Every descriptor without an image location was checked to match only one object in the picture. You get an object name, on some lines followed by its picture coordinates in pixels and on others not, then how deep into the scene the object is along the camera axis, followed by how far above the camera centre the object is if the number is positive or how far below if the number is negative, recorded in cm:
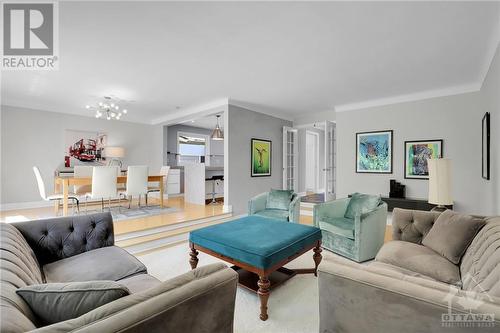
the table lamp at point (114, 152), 625 +42
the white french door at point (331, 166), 578 +2
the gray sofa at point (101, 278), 76 -55
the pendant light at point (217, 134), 653 +94
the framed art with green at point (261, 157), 557 +24
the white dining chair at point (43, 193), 426 -47
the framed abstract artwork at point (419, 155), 430 +23
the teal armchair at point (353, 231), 279 -82
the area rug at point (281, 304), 177 -122
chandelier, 473 +132
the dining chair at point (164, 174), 571 -21
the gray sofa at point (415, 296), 89 -58
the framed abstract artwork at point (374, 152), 481 +32
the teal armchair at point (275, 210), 362 -71
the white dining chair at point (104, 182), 420 -27
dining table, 401 -27
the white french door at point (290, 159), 641 +23
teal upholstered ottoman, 191 -73
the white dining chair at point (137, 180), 468 -27
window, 813 +73
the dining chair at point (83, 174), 488 -15
